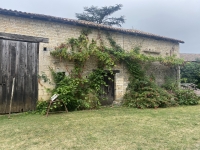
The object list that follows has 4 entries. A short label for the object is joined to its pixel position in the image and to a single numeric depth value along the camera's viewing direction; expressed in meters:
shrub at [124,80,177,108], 7.88
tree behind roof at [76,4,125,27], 26.44
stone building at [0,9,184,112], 6.55
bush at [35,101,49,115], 6.64
